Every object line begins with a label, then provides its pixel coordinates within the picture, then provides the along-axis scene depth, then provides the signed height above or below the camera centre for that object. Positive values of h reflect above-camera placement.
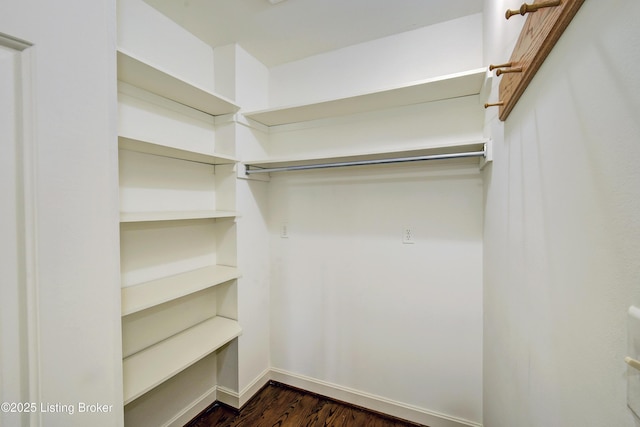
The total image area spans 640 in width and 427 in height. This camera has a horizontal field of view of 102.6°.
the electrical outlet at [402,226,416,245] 1.86 -0.18
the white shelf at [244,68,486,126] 1.48 +0.75
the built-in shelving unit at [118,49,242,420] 1.45 -0.11
